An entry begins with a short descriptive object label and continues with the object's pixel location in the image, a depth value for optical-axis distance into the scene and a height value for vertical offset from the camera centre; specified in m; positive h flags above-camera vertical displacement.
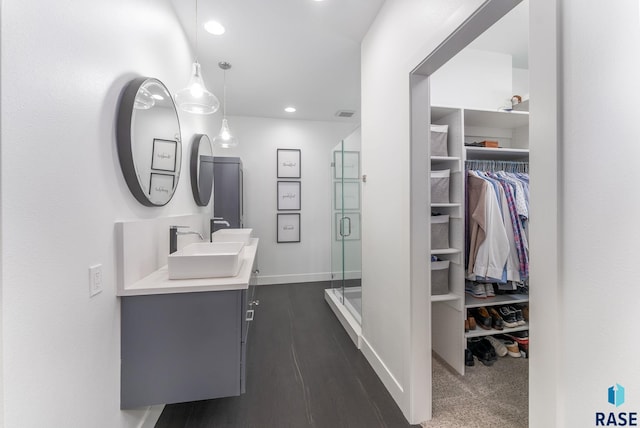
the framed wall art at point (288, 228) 4.36 -0.25
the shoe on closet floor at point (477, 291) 2.09 -0.62
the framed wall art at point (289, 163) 4.34 +0.82
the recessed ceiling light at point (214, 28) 2.12 +1.52
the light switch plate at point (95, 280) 1.07 -0.27
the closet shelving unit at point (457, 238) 1.98 -0.19
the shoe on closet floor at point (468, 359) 2.11 -1.18
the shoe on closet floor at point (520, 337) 2.22 -1.06
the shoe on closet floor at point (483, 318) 2.13 -0.87
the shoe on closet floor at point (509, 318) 2.19 -0.88
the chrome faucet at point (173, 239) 1.86 -0.18
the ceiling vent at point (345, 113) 4.03 +1.54
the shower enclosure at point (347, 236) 2.94 -0.30
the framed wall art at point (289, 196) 4.35 +0.28
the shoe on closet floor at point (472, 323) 2.10 -0.88
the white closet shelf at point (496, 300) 2.05 -0.70
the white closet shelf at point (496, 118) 2.13 +0.80
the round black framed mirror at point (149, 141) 1.31 +0.42
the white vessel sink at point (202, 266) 1.46 -0.29
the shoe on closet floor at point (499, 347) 2.21 -1.13
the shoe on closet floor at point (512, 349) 2.20 -1.14
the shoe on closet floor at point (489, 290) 2.10 -0.62
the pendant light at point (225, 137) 2.67 +0.77
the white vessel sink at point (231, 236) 2.72 -0.24
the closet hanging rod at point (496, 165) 2.31 +0.42
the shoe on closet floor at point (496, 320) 2.16 -0.89
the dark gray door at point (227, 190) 3.43 +0.30
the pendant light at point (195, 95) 1.61 +0.73
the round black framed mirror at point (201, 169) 2.55 +0.46
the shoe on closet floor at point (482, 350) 2.13 -1.14
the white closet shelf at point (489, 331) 2.05 -0.95
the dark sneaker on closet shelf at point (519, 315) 2.21 -0.87
